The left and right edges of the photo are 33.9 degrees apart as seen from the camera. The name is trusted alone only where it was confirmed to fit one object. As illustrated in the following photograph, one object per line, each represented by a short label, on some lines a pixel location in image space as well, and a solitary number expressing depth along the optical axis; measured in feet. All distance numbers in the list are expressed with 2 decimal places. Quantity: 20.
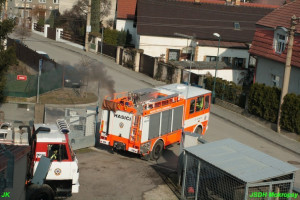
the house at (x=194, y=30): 165.48
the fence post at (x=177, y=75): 129.59
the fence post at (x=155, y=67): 136.56
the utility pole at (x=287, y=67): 95.55
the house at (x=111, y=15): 206.73
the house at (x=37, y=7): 244.22
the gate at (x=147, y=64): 139.83
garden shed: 46.96
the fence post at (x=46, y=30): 194.82
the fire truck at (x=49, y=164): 50.14
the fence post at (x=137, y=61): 144.25
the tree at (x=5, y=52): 75.20
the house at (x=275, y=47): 109.93
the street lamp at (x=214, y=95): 116.78
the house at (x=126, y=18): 188.50
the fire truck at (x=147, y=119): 67.56
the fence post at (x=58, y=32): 186.11
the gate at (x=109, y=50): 157.56
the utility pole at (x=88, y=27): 164.35
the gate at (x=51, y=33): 189.96
